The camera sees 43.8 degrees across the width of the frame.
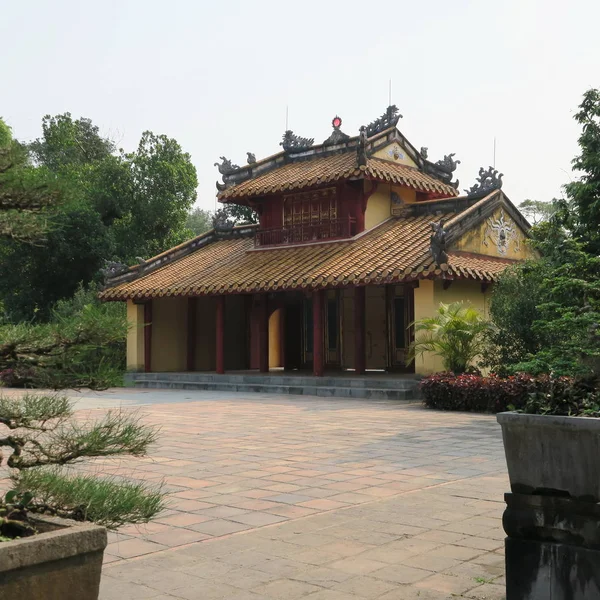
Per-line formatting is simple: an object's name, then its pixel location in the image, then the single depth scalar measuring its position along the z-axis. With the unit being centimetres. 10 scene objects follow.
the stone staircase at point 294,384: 1499
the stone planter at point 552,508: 309
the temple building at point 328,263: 1619
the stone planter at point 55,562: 248
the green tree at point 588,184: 1115
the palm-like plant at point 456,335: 1387
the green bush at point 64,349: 270
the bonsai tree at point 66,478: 280
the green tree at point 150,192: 2786
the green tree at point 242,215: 3394
